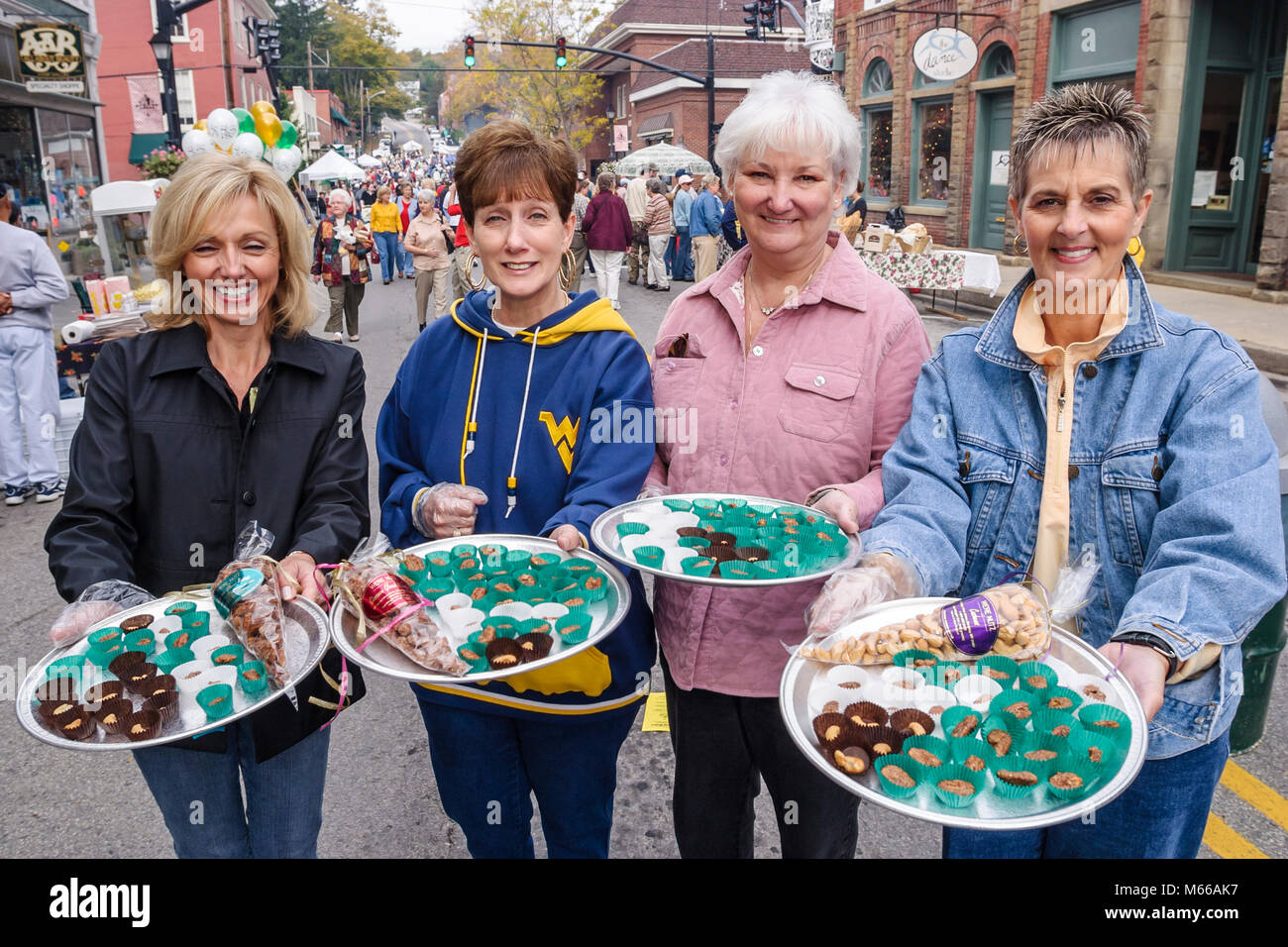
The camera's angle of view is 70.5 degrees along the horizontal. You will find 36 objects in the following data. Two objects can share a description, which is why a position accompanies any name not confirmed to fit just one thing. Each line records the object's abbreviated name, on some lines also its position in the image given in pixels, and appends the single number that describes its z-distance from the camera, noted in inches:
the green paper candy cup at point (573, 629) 81.1
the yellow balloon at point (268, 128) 549.3
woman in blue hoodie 93.4
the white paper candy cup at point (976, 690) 73.3
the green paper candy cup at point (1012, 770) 62.9
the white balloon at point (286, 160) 548.7
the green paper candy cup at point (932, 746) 67.2
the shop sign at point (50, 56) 629.9
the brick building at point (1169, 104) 591.2
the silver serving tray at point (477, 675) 73.5
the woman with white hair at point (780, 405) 91.0
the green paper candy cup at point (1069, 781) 60.7
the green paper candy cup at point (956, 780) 61.8
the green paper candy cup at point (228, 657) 81.7
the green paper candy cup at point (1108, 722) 64.9
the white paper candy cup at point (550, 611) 85.4
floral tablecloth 575.2
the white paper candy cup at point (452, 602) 87.5
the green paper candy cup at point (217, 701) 75.1
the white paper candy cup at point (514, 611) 86.1
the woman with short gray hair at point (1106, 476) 68.4
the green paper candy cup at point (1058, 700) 68.9
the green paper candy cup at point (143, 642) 82.0
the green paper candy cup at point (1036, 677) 72.1
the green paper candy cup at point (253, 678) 77.4
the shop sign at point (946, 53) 727.1
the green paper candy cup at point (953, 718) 70.9
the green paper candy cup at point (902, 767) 62.3
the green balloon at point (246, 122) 547.5
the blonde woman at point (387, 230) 779.4
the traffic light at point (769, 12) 1050.7
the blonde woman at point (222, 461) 89.4
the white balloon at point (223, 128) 478.0
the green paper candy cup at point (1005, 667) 73.6
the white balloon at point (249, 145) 450.3
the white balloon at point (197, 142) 505.4
